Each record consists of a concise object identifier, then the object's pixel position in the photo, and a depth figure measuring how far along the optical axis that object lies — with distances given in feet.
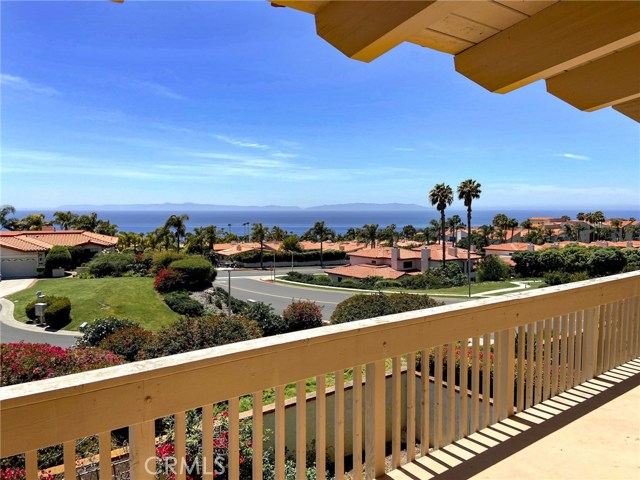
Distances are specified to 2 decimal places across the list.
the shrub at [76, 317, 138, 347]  54.49
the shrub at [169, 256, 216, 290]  116.47
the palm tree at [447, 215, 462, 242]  248.48
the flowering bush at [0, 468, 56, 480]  7.52
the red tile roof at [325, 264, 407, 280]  172.04
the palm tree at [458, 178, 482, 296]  165.07
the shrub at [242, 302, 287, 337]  72.59
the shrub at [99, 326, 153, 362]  42.06
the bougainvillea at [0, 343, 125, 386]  23.56
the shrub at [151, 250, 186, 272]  136.15
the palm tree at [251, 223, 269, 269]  225.15
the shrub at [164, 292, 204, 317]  97.45
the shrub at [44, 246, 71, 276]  144.36
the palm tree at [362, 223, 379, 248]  304.50
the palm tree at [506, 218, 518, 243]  299.79
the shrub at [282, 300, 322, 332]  73.46
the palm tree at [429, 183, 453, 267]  171.94
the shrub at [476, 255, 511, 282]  168.35
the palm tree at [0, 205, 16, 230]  232.32
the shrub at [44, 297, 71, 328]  86.69
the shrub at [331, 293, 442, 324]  55.06
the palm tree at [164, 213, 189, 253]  194.98
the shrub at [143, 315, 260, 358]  37.81
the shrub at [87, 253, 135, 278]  138.31
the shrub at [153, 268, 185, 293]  111.04
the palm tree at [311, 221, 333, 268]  230.40
